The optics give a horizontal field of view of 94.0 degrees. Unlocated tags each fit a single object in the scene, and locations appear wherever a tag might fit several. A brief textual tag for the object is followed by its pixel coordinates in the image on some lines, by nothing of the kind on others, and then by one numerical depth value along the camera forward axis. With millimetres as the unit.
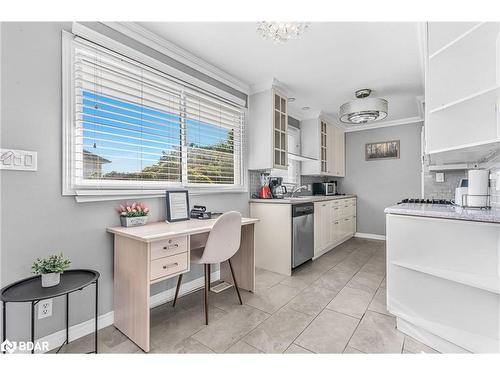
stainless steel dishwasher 2971
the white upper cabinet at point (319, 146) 4336
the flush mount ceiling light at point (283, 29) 1480
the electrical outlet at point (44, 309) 1470
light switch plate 1354
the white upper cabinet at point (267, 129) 3066
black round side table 1163
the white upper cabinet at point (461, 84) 1420
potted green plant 1274
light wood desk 1540
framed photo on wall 4676
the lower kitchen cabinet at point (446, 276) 1410
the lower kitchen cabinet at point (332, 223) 3537
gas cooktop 2699
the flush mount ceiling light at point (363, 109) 3043
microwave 4520
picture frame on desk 2148
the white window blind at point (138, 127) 1716
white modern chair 1871
